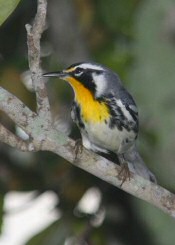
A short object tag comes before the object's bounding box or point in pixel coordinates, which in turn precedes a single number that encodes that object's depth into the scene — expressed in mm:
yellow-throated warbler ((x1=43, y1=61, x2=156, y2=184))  7672
